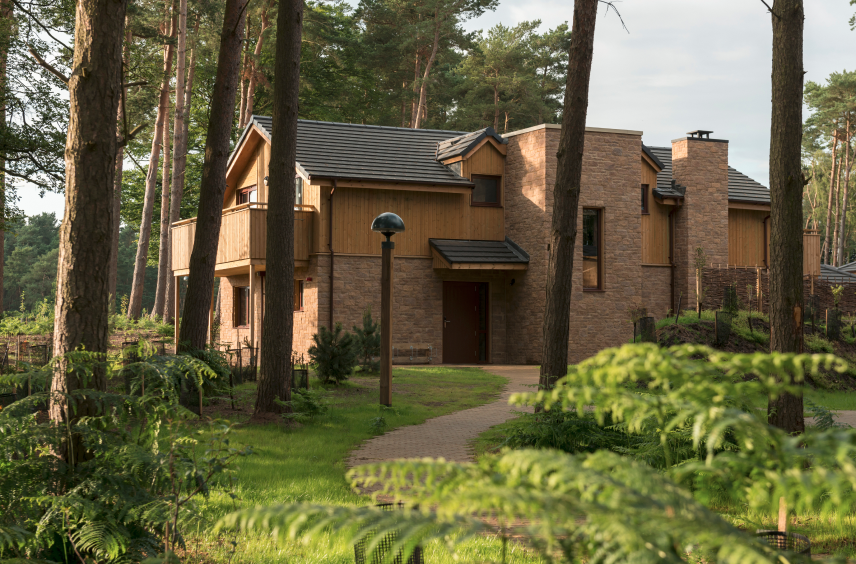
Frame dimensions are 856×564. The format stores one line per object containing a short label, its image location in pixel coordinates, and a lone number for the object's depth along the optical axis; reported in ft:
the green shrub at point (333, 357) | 47.32
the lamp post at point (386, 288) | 37.01
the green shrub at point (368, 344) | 57.21
